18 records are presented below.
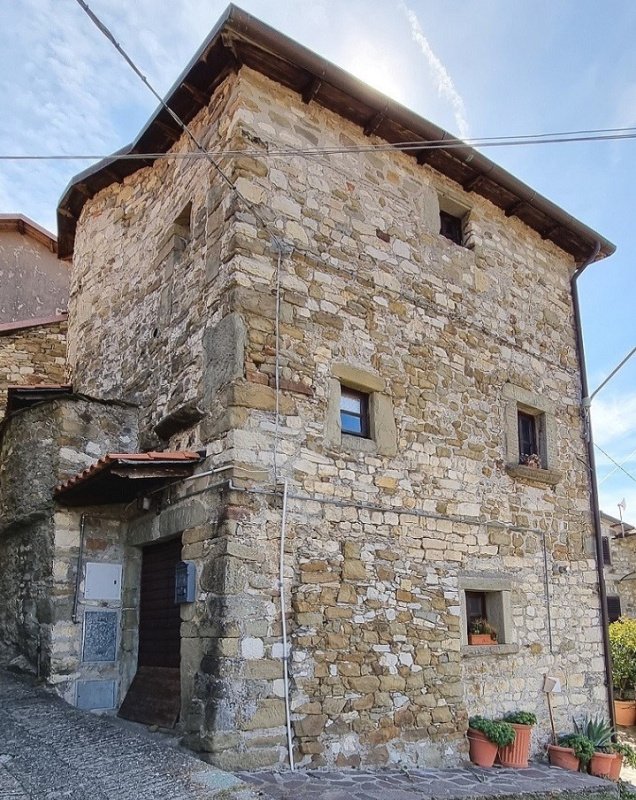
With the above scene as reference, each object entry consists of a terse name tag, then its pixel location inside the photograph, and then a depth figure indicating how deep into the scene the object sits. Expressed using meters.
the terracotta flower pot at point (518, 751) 6.74
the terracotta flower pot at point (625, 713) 10.33
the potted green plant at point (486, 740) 6.50
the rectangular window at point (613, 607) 12.48
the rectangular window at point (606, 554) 15.90
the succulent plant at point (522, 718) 7.03
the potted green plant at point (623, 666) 10.92
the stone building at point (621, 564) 15.95
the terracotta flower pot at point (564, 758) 7.27
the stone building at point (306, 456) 5.63
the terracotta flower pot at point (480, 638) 7.08
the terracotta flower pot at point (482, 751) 6.51
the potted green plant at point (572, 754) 7.28
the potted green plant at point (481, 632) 7.10
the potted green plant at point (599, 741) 7.32
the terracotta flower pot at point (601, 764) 7.30
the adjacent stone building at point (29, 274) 12.50
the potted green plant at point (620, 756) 7.35
